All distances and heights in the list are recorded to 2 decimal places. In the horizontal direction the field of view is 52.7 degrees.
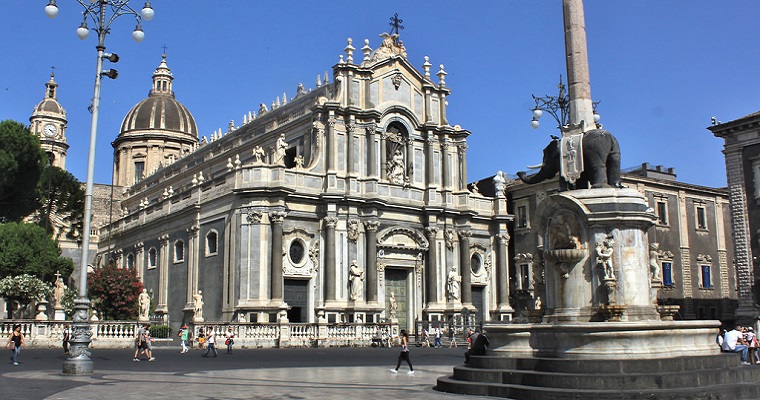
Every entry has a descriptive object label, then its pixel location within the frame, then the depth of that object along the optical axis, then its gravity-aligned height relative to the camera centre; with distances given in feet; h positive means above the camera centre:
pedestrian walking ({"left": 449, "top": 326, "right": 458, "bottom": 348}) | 131.46 -4.62
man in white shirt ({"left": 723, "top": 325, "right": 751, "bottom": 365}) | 68.74 -3.15
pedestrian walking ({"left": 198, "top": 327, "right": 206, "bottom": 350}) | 109.81 -3.74
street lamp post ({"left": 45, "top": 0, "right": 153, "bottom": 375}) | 61.41 +10.90
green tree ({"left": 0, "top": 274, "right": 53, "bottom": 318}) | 146.42 +4.85
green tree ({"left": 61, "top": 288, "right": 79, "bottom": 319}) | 154.30 +2.61
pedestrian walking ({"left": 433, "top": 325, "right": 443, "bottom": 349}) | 128.25 -4.43
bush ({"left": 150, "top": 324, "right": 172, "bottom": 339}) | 138.20 -3.27
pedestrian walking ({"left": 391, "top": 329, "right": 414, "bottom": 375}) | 67.46 -3.86
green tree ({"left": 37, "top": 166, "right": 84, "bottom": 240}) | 173.27 +27.10
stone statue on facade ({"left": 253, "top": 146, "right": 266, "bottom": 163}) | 132.36 +27.55
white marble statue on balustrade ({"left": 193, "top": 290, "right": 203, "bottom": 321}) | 122.93 +1.06
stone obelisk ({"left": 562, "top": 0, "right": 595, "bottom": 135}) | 56.08 +17.97
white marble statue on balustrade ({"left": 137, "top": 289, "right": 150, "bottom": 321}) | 129.29 +1.54
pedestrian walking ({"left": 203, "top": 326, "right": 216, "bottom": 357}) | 97.25 -3.71
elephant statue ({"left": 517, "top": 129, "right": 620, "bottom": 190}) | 53.47 +10.26
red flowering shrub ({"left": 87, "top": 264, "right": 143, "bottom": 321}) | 154.71 +4.08
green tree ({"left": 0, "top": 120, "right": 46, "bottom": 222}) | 151.94 +29.15
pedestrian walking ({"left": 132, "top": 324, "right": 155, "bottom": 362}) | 85.92 -3.43
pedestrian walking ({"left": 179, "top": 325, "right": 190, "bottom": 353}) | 105.29 -3.59
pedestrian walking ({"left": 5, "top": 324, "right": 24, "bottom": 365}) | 75.05 -2.79
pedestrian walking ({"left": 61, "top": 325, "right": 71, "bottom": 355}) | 89.63 -3.26
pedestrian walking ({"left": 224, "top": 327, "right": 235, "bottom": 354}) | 105.91 -3.92
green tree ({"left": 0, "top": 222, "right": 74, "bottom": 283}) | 161.79 +13.46
